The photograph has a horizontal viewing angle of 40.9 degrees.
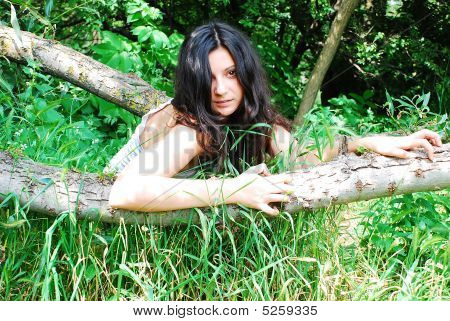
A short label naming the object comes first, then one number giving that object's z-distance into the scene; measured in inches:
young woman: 83.8
